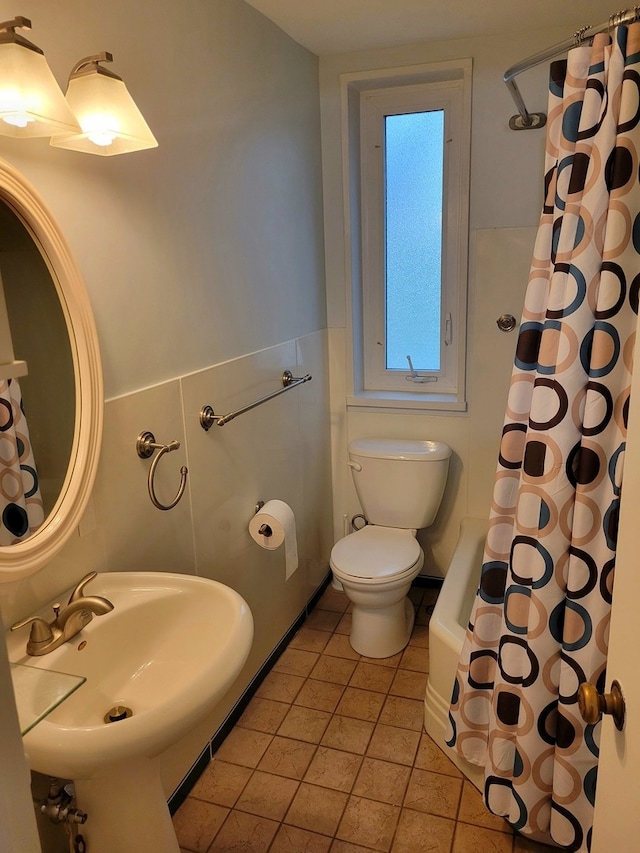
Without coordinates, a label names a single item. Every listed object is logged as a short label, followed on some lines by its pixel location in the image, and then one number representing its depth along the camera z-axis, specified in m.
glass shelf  0.77
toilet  2.46
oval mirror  1.22
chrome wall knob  2.60
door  0.81
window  2.66
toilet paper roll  2.17
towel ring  1.62
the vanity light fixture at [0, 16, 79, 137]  1.08
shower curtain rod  1.33
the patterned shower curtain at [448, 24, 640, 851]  1.37
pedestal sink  1.08
